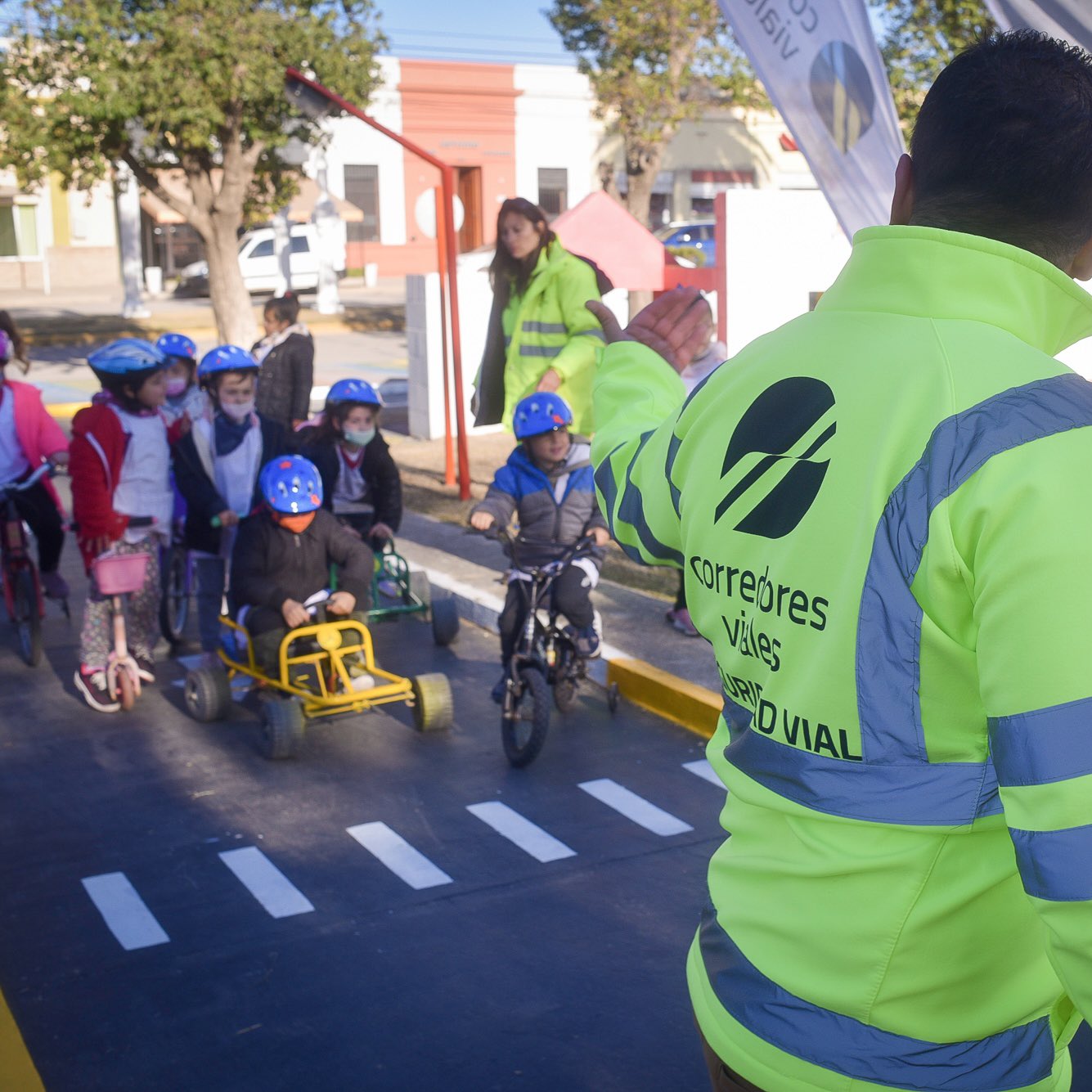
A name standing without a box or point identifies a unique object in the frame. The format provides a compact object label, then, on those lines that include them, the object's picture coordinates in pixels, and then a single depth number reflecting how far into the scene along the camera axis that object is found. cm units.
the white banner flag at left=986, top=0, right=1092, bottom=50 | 468
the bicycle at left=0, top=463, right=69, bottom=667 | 786
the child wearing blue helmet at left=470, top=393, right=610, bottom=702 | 663
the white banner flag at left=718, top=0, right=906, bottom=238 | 584
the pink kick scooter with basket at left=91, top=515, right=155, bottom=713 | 701
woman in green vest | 694
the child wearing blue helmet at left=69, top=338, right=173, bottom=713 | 697
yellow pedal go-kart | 641
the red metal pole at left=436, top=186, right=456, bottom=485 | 1278
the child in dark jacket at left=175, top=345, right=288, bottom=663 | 750
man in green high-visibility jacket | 124
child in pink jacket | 780
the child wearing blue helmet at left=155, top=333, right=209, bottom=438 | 880
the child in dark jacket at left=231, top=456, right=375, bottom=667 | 673
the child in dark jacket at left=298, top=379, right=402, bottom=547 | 810
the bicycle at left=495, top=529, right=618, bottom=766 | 617
